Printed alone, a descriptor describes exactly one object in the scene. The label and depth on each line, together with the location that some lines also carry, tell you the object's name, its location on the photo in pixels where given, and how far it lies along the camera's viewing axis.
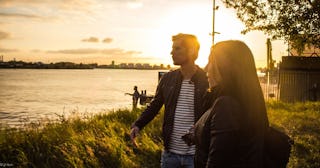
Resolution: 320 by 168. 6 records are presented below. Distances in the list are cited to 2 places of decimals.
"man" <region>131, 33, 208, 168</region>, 3.39
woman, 1.86
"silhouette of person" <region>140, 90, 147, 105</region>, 30.32
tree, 13.71
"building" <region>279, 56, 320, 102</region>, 23.94
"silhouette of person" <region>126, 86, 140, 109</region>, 25.54
